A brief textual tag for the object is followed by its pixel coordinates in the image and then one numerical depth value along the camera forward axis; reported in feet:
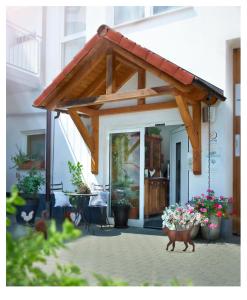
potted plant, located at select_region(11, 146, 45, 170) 28.02
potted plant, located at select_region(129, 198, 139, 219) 23.22
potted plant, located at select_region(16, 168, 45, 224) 23.34
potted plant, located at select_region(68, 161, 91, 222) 23.10
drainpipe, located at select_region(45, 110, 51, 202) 25.08
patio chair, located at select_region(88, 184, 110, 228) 22.89
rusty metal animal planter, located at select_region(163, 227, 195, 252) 16.15
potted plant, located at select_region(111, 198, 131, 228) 22.43
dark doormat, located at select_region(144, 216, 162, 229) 22.56
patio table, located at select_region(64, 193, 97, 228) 22.35
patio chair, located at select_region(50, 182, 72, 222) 22.39
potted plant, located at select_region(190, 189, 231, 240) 18.20
